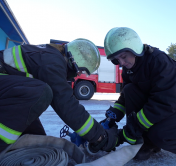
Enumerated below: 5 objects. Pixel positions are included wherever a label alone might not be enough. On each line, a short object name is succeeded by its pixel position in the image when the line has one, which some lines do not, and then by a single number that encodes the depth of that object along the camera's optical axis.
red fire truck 6.89
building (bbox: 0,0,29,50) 4.19
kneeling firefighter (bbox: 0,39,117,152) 1.08
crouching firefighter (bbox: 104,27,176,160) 1.42
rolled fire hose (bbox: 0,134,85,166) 1.30
